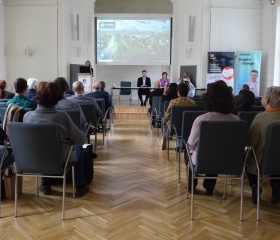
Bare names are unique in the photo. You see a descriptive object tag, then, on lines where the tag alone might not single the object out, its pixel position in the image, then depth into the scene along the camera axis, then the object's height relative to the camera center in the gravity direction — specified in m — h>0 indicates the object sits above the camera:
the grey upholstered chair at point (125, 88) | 13.14 -0.40
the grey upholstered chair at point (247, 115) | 3.85 -0.40
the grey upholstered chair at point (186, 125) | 3.79 -0.53
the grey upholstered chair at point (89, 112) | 5.02 -0.52
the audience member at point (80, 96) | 5.15 -0.29
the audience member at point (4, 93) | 4.99 -0.25
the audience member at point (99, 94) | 7.19 -0.35
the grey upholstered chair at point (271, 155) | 2.74 -0.62
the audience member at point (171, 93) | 6.23 -0.26
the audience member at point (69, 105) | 4.20 -0.35
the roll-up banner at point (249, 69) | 10.94 +0.35
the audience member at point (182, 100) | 4.91 -0.31
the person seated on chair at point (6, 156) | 3.03 -0.78
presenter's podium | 10.89 -0.05
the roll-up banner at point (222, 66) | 11.12 +0.44
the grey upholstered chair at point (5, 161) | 3.08 -0.80
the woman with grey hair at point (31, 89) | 5.30 -0.20
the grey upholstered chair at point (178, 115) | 4.55 -0.49
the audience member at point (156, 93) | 8.64 -0.37
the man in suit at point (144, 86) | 12.23 -0.28
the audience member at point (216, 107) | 3.07 -0.25
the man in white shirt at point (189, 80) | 10.16 -0.04
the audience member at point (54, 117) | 3.03 -0.36
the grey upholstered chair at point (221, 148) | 2.79 -0.58
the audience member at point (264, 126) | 3.02 -0.42
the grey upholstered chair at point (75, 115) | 3.91 -0.44
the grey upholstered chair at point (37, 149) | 2.79 -0.61
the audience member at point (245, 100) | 4.19 -0.25
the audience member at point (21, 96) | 4.07 -0.24
